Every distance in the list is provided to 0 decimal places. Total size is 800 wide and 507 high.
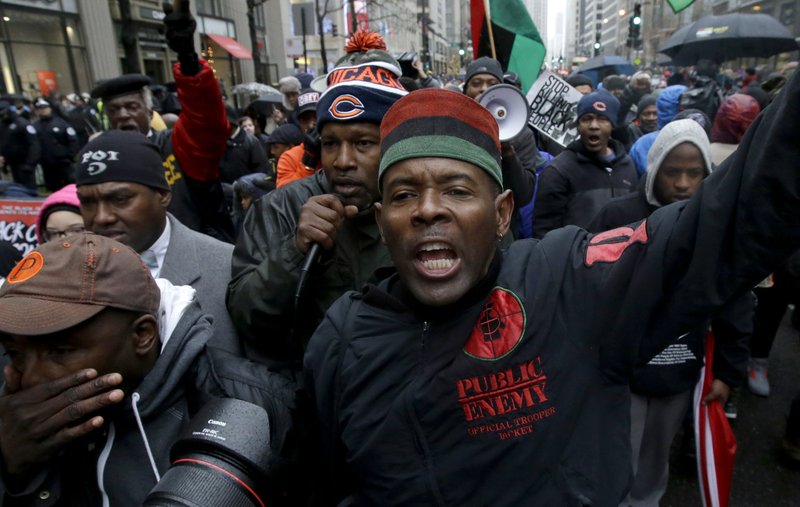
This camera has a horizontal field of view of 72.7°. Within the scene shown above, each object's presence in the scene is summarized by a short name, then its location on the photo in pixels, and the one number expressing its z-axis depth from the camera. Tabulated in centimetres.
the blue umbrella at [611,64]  1875
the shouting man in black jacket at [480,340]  127
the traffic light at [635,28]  1730
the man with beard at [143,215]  219
